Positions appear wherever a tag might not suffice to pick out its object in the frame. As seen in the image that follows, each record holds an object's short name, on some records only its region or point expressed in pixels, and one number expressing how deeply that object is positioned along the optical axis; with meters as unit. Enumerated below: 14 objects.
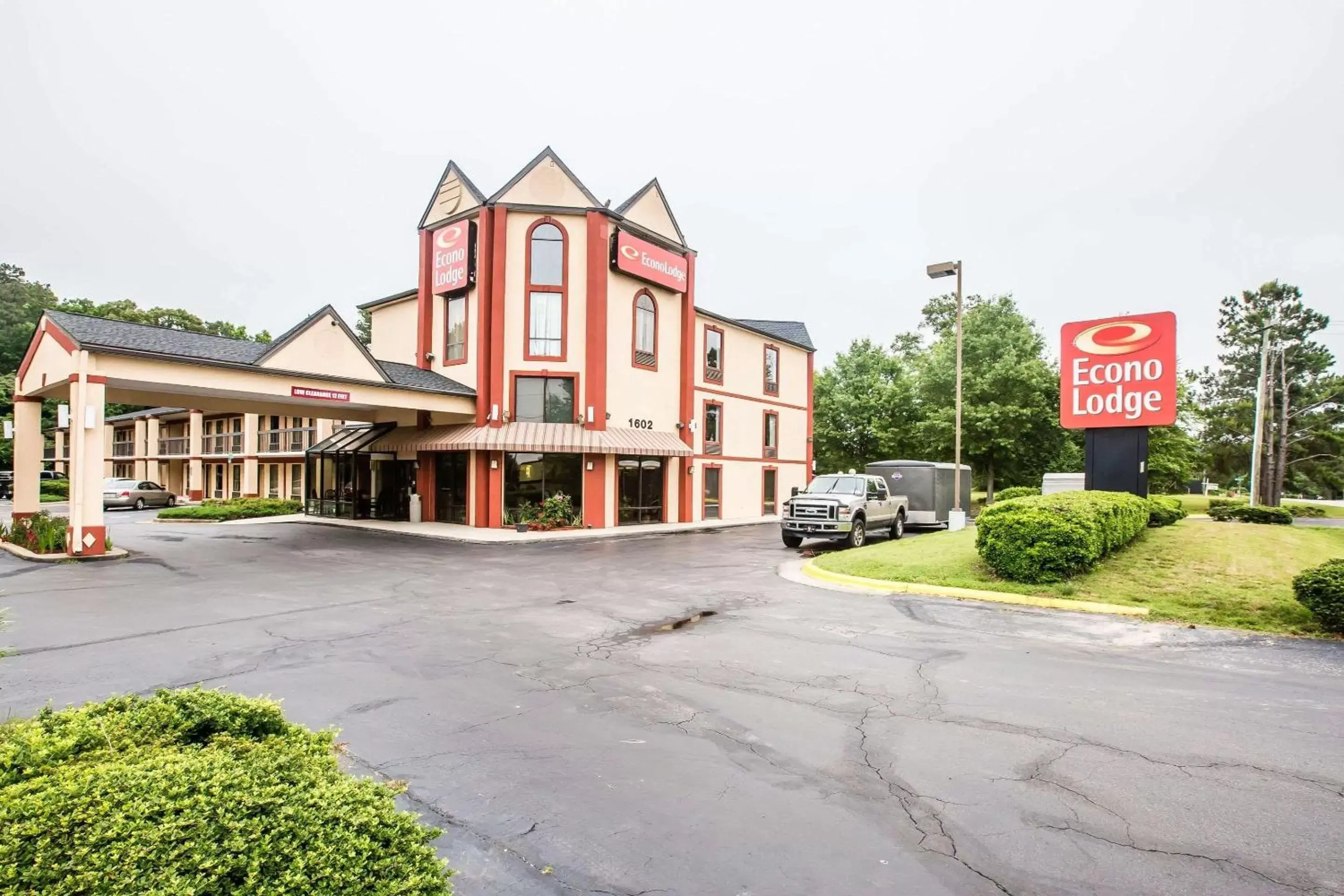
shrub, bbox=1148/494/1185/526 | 16.81
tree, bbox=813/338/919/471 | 45.16
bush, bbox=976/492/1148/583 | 11.42
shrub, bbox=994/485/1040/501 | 25.28
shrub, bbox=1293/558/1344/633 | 8.69
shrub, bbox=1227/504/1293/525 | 20.86
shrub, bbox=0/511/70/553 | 15.75
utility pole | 30.58
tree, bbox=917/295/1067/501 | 39.12
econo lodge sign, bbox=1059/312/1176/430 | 15.88
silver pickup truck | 18.12
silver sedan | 35.28
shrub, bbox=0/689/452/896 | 2.12
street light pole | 19.70
